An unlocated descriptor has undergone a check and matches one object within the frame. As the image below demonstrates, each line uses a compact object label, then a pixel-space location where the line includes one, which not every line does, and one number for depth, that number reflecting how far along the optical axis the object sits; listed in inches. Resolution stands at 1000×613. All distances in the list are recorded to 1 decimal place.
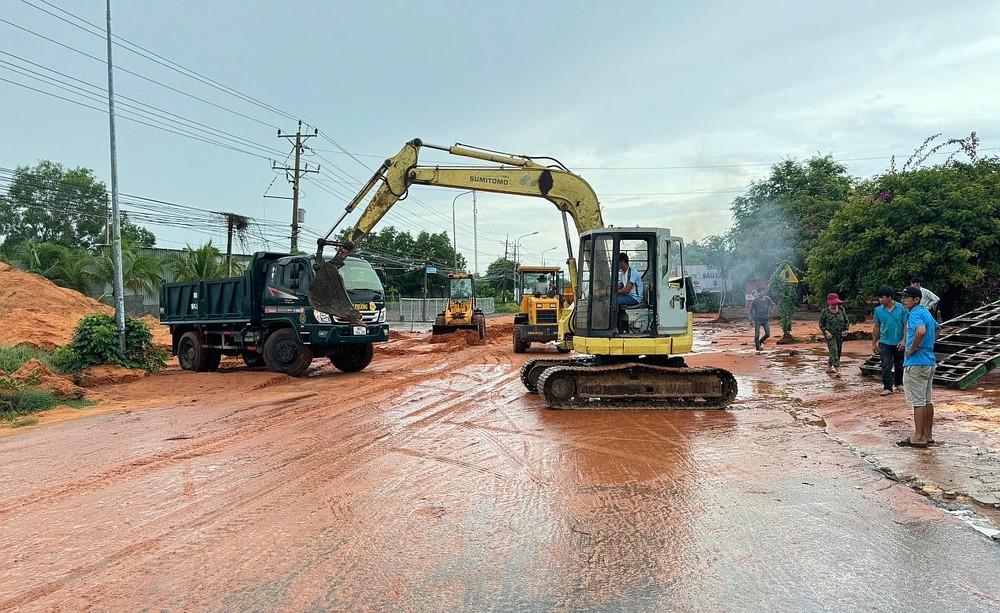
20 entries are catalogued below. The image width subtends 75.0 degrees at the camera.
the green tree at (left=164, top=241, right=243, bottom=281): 1194.6
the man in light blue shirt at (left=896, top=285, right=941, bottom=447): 269.6
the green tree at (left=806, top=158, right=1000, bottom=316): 578.9
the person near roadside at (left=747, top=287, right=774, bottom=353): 678.5
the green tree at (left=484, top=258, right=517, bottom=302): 3410.4
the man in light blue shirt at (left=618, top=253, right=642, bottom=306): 388.5
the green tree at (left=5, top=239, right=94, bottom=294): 1107.3
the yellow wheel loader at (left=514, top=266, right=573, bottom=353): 740.6
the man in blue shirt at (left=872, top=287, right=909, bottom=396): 396.8
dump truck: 544.7
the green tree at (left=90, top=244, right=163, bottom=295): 1089.4
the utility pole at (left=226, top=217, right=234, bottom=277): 1229.1
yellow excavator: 380.5
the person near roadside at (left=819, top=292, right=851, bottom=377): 506.6
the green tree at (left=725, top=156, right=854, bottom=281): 1280.8
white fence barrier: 1852.9
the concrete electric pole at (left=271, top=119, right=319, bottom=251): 1283.2
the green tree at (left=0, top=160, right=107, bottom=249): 1911.9
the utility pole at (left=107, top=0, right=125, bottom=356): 576.4
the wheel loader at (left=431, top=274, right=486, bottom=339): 977.5
